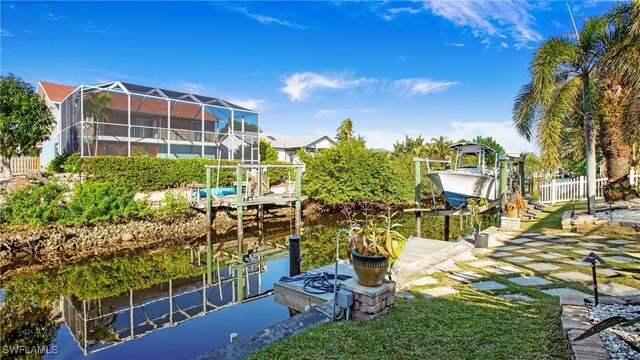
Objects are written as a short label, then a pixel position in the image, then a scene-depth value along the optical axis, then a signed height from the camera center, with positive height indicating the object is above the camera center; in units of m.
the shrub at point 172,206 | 14.23 -0.98
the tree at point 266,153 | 29.06 +2.28
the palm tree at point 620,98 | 8.62 +2.46
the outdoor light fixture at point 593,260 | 3.71 -0.82
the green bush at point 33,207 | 11.15 -0.75
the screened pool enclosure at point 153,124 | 18.88 +3.50
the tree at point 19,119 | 18.62 +3.38
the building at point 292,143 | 34.62 +3.80
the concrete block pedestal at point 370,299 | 4.09 -1.36
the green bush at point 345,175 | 19.56 +0.33
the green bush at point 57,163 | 19.19 +1.04
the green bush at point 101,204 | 12.04 -0.76
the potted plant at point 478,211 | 7.99 -0.90
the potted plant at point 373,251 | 4.07 -0.82
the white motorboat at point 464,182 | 12.23 -0.06
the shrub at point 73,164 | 16.83 +0.88
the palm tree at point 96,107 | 18.61 +3.90
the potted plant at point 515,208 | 10.17 -0.78
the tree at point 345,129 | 36.97 +5.32
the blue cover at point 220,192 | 17.03 -0.48
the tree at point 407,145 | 33.21 +3.36
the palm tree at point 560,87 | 9.30 +2.54
